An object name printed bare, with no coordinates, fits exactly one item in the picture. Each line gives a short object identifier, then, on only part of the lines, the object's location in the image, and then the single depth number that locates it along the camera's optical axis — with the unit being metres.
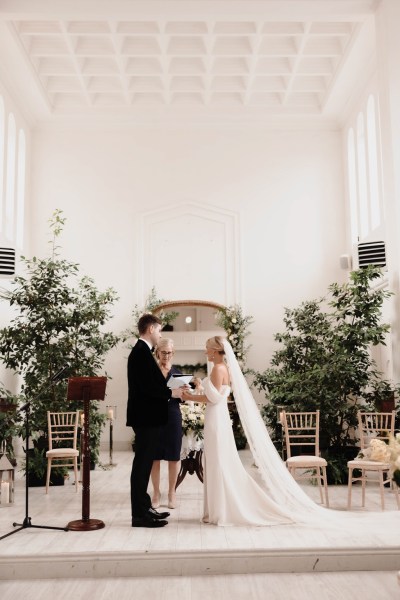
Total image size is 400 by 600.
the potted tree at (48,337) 9.41
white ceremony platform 5.00
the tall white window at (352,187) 13.20
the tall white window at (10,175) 12.31
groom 6.02
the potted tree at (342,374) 8.90
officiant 7.04
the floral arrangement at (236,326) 12.92
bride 6.08
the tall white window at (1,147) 11.62
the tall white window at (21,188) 12.95
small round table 7.82
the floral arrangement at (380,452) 3.75
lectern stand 6.05
